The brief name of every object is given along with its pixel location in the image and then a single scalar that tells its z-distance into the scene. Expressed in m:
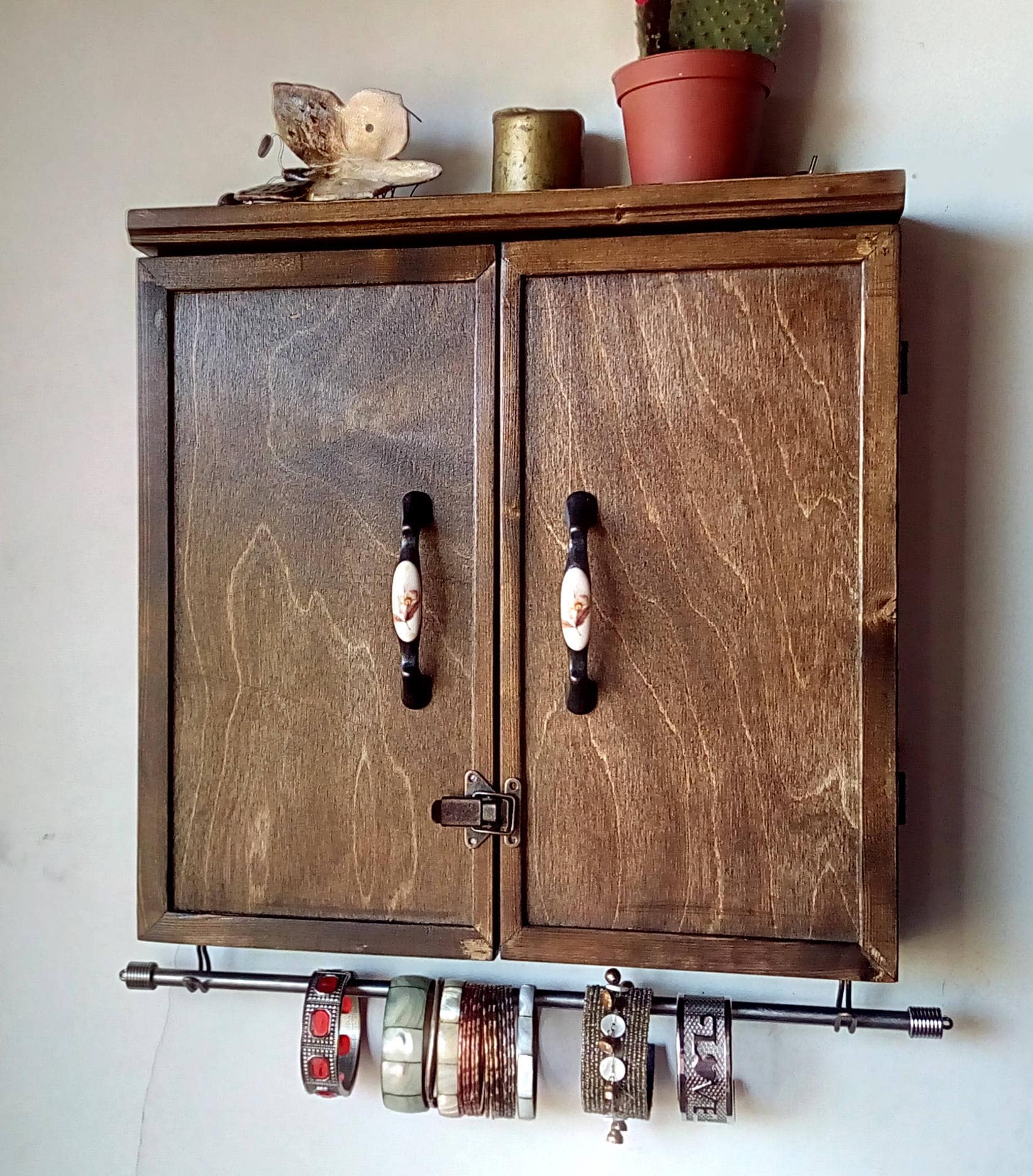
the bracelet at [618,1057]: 1.01
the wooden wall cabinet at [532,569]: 0.87
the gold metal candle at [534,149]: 1.01
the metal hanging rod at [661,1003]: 1.00
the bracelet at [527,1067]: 1.04
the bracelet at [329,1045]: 1.07
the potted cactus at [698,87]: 0.95
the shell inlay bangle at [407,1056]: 1.05
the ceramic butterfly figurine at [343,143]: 1.01
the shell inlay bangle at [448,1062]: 1.05
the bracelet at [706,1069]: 1.00
